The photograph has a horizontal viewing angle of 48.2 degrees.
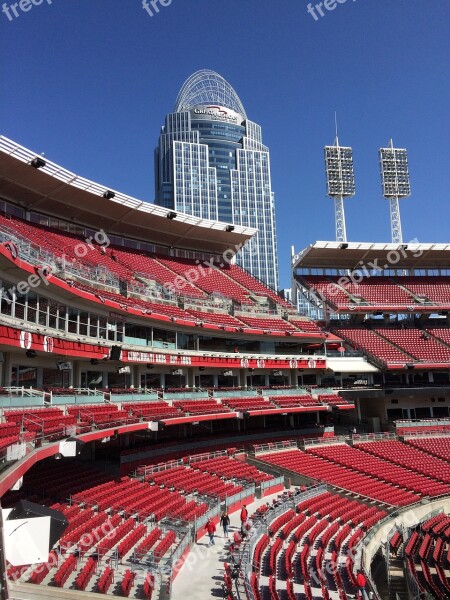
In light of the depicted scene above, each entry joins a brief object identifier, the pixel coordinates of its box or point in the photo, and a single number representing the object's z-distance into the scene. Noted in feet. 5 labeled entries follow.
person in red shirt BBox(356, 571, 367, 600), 51.06
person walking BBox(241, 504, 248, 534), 67.87
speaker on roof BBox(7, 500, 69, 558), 25.35
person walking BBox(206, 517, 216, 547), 60.70
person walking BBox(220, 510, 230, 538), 65.72
